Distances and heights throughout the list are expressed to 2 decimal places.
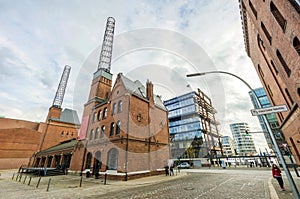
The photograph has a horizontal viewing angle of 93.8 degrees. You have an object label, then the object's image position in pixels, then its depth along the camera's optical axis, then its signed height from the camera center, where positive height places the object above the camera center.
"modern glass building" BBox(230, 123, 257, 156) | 139.43 +18.85
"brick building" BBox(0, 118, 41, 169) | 39.28 +6.15
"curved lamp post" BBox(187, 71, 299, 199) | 4.16 +0.12
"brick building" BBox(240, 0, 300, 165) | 8.39 +8.10
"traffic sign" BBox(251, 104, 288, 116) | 5.13 +1.70
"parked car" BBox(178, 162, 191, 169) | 42.85 -1.12
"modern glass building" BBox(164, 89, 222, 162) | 52.91 +13.43
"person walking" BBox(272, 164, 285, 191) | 9.04 -0.94
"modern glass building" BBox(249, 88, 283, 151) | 47.79 +21.80
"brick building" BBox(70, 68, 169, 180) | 17.95 +4.40
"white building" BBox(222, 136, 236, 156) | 113.17 +12.32
